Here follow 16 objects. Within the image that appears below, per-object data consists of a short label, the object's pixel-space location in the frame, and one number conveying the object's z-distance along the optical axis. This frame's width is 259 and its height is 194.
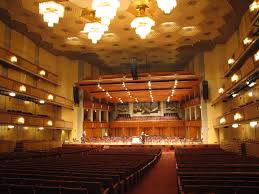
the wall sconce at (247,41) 11.97
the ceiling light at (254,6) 9.19
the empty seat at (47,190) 3.63
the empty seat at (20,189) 3.71
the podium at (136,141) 19.85
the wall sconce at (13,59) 15.69
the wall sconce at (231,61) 15.36
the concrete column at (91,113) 24.79
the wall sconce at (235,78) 14.26
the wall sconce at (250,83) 12.59
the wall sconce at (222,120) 15.88
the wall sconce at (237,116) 12.79
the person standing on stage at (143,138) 19.83
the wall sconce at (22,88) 15.75
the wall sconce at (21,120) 15.15
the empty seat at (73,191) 3.38
